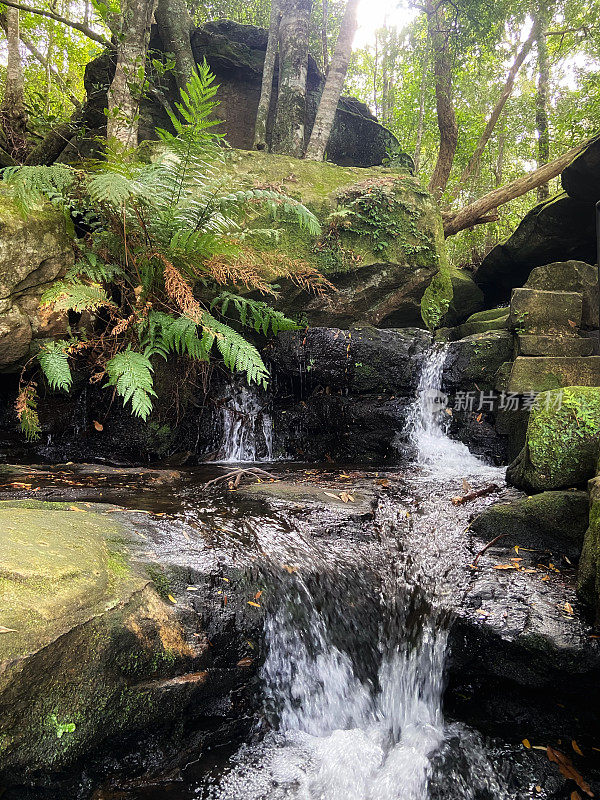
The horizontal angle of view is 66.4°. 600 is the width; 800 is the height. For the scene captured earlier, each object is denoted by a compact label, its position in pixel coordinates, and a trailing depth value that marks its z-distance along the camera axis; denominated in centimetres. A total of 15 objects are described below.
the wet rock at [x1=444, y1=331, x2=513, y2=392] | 598
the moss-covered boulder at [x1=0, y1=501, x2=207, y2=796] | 159
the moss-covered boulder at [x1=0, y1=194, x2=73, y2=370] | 438
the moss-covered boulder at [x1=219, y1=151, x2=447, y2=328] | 644
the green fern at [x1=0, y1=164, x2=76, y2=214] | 394
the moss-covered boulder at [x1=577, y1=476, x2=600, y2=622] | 230
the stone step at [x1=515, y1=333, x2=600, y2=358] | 531
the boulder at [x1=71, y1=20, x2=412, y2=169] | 848
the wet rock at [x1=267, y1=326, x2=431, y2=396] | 609
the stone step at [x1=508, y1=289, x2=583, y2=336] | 550
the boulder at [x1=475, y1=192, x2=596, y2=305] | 757
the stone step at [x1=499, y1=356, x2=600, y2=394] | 509
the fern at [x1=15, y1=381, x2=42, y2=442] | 449
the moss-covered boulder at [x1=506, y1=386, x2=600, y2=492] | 323
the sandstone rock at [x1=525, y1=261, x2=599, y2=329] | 565
